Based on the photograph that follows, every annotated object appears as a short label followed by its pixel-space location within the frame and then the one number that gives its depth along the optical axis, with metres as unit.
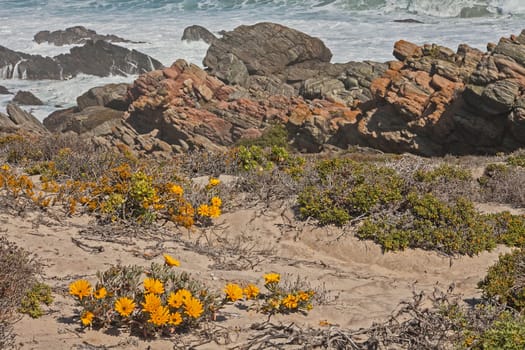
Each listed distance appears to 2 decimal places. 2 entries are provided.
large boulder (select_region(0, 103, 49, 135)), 29.11
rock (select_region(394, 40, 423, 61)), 24.64
